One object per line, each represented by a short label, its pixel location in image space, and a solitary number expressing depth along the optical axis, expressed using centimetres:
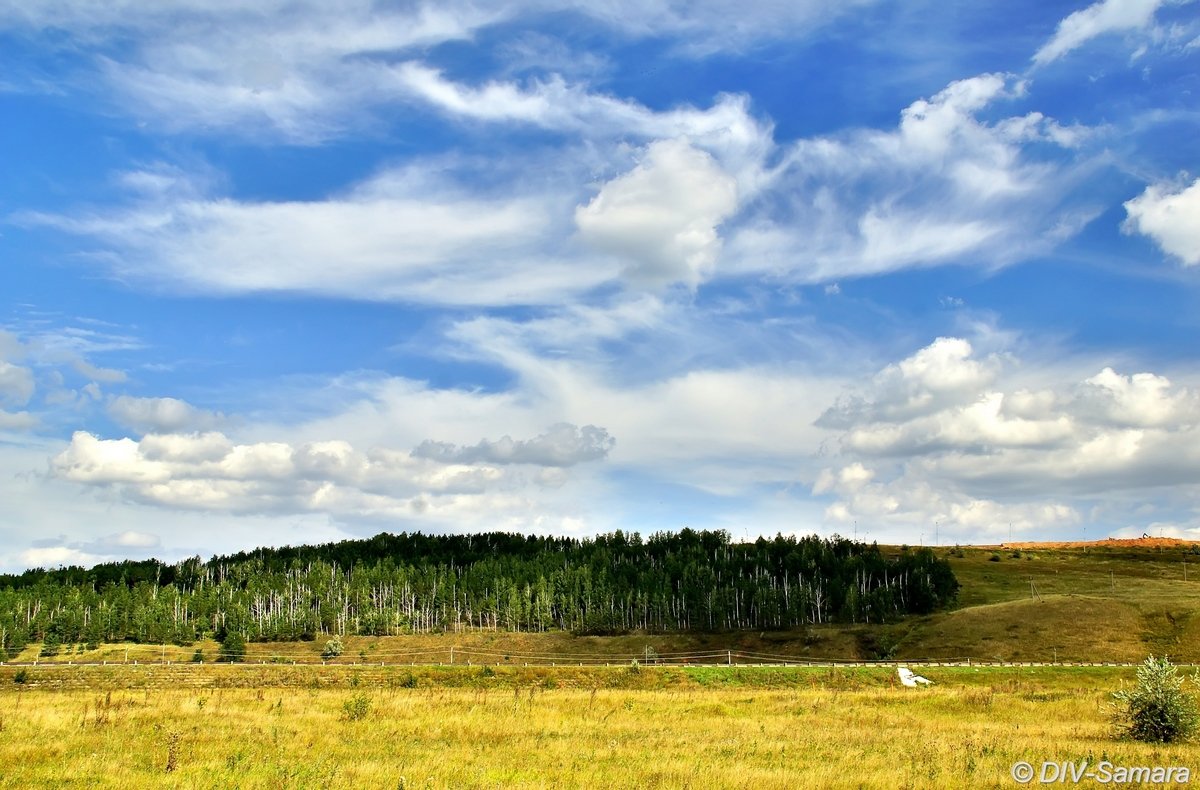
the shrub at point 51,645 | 15025
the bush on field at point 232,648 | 14488
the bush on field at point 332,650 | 14325
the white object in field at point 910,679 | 6081
